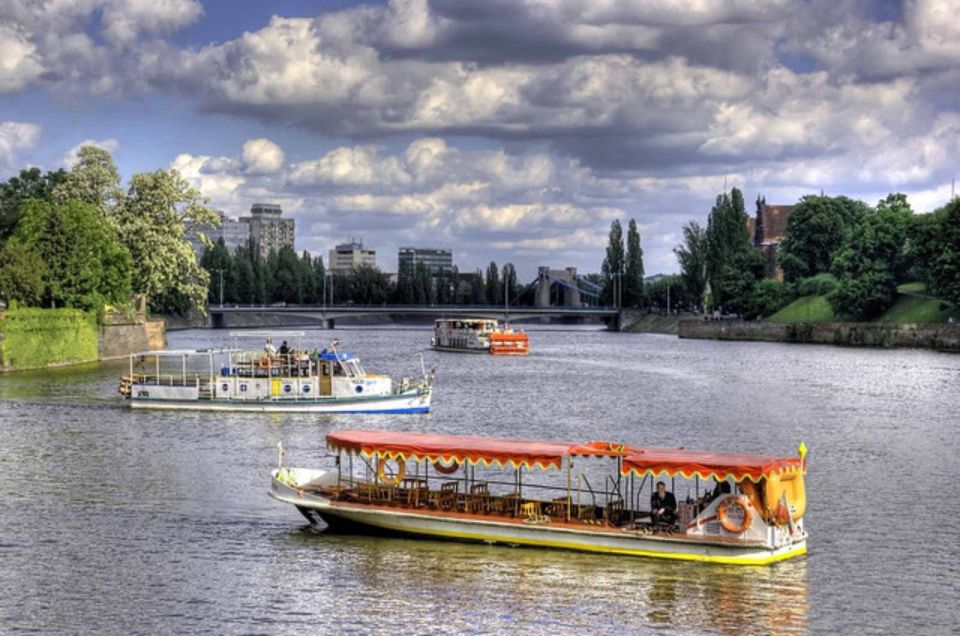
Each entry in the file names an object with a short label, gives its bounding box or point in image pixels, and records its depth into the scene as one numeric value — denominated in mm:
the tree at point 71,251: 127000
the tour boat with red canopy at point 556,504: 42031
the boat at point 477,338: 178375
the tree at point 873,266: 183625
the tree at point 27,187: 163938
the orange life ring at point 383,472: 46969
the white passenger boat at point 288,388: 84688
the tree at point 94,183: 145250
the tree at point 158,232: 144250
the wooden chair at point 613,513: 44125
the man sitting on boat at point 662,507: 43375
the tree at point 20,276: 120250
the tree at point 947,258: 160375
